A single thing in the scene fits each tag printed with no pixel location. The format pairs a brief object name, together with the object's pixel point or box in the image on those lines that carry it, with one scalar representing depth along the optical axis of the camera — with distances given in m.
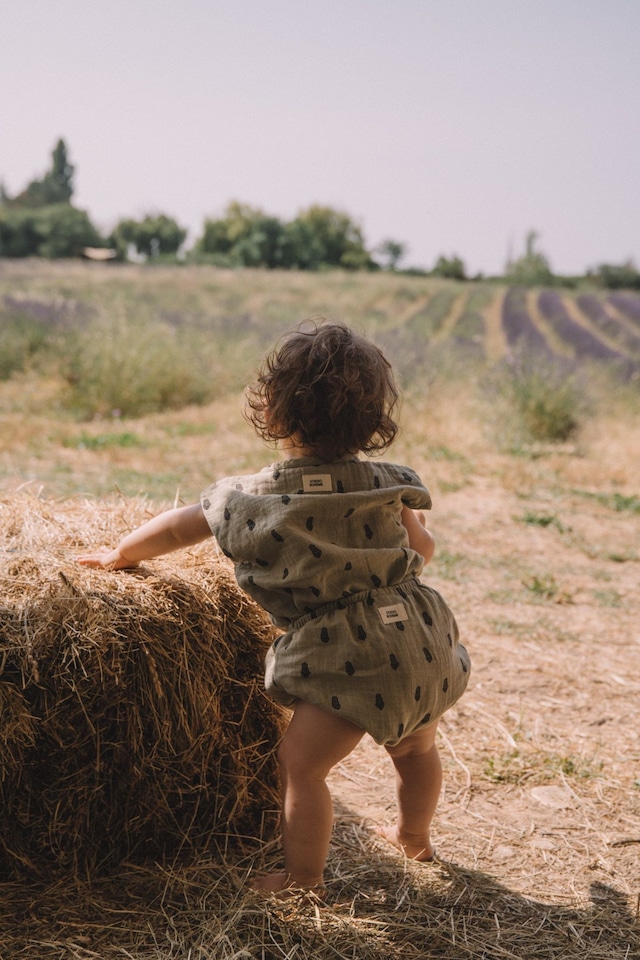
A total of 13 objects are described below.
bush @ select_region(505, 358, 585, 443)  8.41
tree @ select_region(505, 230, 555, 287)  34.59
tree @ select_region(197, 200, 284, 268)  38.12
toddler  1.68
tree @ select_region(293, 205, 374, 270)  41.16
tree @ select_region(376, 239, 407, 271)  46.16
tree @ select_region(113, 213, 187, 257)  48.12
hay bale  1.69
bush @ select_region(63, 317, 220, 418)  8.53
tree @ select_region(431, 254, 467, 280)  37.59
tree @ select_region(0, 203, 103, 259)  36.81
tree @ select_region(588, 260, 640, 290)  31.60
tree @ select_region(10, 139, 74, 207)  49.34
